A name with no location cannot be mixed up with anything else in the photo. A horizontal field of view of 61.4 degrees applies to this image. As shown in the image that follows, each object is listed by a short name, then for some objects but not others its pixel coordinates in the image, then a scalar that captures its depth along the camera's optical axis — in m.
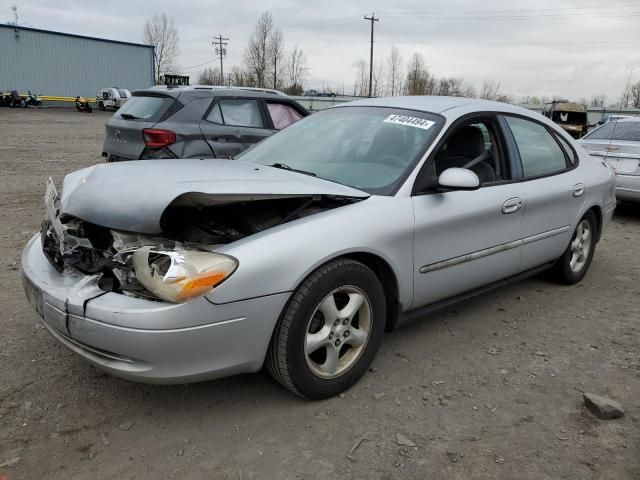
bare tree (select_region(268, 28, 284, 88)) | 61.03
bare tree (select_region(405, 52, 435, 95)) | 50.90
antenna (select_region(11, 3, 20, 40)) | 39.59
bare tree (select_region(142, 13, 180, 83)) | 63.22
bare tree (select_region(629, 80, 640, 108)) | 42.83
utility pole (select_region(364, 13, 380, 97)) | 52.89
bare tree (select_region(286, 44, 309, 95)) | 64.69
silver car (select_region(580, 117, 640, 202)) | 7.18
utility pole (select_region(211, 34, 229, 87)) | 77.31
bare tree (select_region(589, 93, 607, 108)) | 45.33
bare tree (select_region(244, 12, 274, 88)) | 60.09
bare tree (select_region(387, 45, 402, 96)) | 63.53
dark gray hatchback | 6.30
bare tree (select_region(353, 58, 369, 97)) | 59.63
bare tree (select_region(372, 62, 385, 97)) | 59.00
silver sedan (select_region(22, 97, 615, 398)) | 2.30
